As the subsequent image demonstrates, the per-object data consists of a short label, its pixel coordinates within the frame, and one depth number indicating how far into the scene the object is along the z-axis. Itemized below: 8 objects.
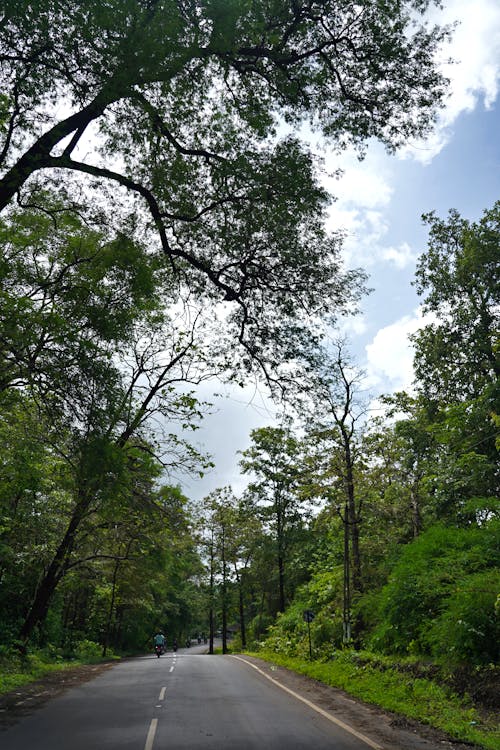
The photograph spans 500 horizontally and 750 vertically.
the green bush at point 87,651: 26.13
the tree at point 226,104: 6.11
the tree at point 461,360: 17.66
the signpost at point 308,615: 17.38
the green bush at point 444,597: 9.73
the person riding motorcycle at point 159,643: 33.28
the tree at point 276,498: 34.59
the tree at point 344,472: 18.09
